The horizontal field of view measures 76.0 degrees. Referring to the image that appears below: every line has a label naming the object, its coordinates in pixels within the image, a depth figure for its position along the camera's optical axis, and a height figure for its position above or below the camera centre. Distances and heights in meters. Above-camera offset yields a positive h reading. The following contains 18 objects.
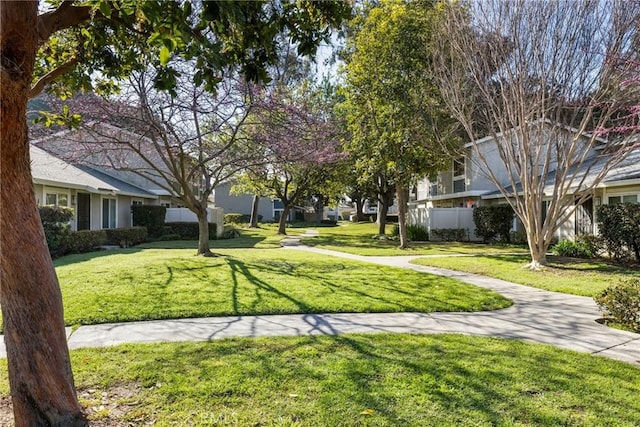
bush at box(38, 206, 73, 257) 13.55 -0.06
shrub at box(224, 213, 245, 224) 44.00 +0.29
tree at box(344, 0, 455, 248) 17.31 +5.52
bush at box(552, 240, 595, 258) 15.15 -1.29
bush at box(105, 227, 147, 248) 18.94 -0.66
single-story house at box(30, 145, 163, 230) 15.90 +1.42
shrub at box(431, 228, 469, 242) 23.79 -0.95
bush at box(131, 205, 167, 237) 23.16 +0.23
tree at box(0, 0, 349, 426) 2.74 -0.05
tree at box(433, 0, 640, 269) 10.49 +4.05
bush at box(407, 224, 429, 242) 24.34 -1.00
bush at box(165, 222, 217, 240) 23.59 -0.44
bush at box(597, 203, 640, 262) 12.98 -0.44
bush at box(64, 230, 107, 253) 15.04 -0.70
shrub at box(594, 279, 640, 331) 6.16 -1.36
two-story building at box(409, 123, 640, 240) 14.78 +1.27
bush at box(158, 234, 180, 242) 22.65 -0.86
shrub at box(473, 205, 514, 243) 21.52 -0.21
